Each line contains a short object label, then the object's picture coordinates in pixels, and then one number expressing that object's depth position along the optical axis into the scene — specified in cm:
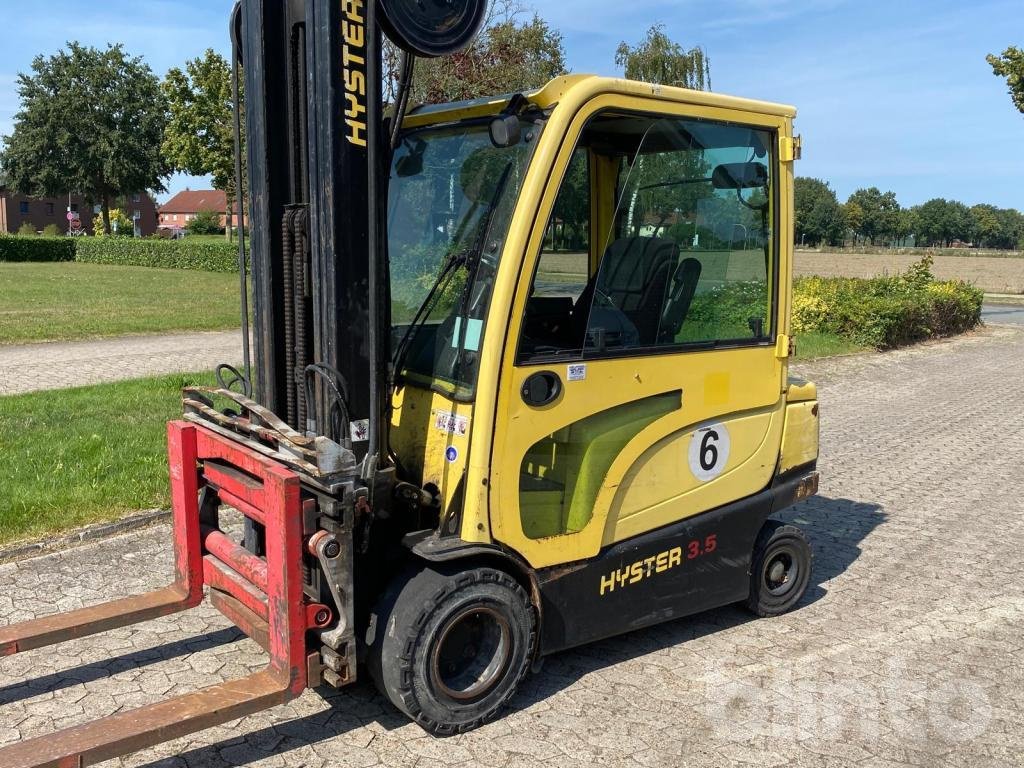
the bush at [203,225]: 7306
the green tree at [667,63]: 1817
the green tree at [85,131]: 6262
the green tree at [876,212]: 12775
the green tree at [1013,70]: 2533
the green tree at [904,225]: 13025
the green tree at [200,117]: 3772
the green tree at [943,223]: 13550
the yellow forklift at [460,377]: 318
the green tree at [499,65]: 1204
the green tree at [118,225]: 5753
